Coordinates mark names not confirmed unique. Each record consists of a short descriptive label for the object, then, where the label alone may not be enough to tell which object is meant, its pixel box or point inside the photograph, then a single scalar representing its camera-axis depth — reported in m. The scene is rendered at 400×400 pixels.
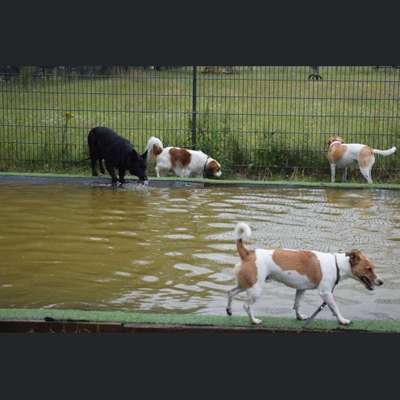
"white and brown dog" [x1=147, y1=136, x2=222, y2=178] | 13.26
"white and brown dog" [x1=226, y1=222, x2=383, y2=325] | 6.13
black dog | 12.68
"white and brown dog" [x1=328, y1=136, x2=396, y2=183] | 12.84
